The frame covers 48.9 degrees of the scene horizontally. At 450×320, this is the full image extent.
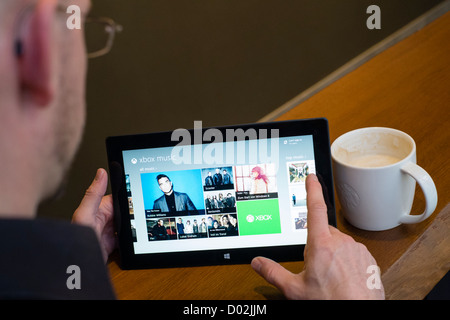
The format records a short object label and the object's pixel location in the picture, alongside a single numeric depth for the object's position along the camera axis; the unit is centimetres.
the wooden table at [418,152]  78
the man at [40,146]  46
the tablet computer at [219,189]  79
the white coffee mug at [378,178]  77
